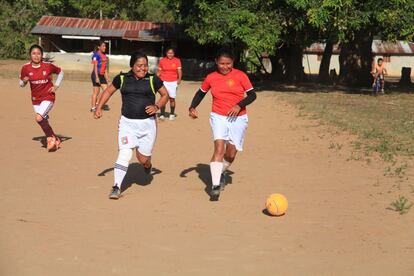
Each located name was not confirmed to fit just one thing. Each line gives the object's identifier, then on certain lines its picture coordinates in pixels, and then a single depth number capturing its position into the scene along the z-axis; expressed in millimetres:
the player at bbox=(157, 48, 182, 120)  13906
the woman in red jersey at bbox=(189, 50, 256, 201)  7172
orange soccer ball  6324
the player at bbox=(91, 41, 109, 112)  15211
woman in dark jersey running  7145
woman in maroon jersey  10000
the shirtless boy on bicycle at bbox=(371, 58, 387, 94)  25062
